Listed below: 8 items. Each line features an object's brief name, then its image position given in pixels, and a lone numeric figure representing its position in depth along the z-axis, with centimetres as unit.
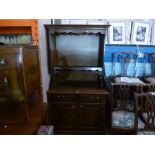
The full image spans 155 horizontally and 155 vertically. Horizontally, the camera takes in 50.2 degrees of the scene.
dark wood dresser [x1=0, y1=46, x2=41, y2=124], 154
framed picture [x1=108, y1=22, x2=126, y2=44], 277
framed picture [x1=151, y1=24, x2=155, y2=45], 279
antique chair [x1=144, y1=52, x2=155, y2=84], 279
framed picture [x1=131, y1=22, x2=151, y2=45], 278
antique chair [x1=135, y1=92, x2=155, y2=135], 175
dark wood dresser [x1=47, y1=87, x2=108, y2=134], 244
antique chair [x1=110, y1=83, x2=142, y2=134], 233
